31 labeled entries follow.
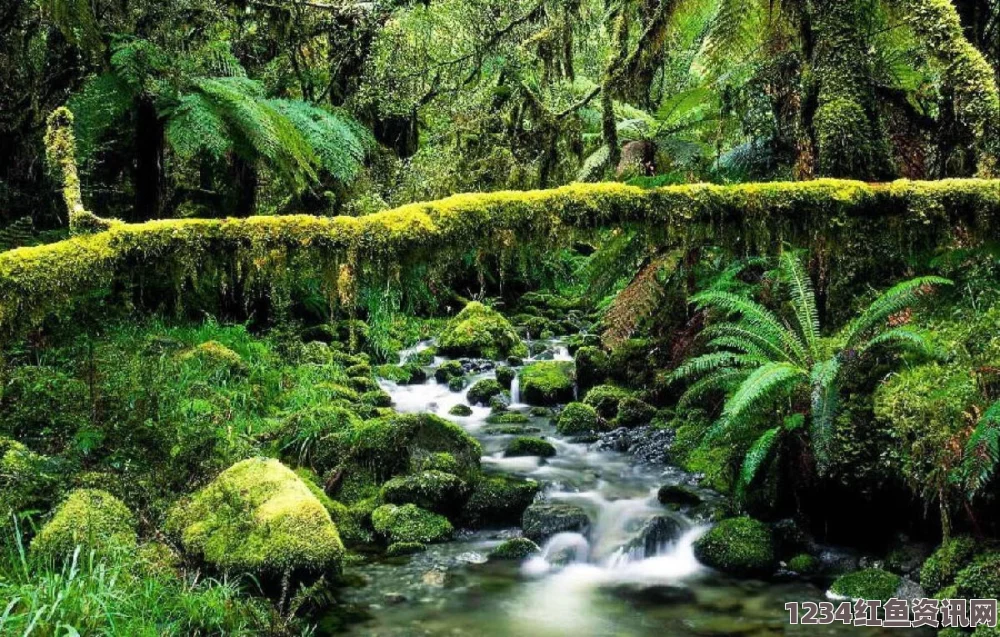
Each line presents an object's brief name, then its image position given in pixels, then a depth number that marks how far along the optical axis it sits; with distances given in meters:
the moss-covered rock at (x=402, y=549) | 5.53
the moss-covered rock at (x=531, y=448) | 7.71
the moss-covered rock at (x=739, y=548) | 5.12
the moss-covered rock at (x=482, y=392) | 9.83
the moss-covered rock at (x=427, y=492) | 6.09
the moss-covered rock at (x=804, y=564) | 5.04
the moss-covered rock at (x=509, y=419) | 8.91
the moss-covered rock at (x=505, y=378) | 10.27
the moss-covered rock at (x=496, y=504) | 6.15
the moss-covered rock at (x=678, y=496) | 6.23
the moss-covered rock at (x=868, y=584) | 4.50
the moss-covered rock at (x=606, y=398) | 8.75
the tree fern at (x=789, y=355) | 5.07
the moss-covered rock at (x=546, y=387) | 9.65
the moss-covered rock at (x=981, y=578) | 3.92
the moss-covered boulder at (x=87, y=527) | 3.93
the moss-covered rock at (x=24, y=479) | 4.23
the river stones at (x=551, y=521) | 5.91
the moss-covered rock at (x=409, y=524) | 5.75
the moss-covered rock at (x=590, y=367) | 9.59
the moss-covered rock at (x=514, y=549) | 5.59
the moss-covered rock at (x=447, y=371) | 10.55
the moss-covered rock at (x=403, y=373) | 10.36
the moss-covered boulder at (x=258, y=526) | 4.37
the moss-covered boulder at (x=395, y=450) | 6.46
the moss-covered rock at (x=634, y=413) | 8.41
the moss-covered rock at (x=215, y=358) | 7.49
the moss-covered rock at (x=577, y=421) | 8.38
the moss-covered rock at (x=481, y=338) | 11.82
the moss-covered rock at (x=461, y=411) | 9.34
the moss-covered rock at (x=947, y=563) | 4.20
